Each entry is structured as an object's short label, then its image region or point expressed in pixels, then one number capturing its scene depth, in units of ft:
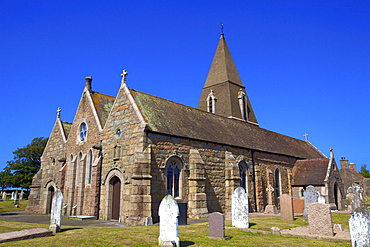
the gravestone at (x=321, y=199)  55.94
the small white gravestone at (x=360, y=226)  29.21
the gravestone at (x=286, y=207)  59.11
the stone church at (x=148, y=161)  59.31
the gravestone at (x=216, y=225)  37.53
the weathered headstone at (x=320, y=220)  39.78
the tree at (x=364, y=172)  265.99
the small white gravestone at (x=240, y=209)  48.44
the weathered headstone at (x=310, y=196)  60.70
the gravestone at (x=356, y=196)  69.00
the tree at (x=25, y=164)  165.55
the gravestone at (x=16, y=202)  107.88
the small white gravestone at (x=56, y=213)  42.29
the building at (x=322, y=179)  88.70
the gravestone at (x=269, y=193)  84.53
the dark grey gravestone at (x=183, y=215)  52.63
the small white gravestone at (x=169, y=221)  32.78
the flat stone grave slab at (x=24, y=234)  34.76
